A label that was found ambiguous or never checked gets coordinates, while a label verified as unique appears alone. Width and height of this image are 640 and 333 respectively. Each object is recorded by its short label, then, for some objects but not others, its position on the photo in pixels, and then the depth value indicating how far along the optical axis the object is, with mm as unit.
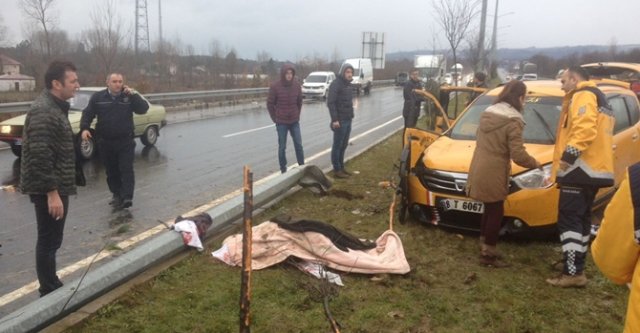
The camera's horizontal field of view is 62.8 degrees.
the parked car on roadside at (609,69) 9820
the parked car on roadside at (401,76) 34012
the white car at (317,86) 31688
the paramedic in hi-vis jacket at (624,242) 1837
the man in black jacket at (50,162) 3865
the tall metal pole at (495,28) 26420
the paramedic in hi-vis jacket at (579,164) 4324
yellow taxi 5336
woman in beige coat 4703
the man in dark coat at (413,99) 7891
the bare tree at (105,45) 24891
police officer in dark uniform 6828
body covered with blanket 4695
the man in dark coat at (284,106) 8867
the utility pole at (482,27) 17453
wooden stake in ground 3043
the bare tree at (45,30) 26281
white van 36634
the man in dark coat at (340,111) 8820
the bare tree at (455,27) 15750
